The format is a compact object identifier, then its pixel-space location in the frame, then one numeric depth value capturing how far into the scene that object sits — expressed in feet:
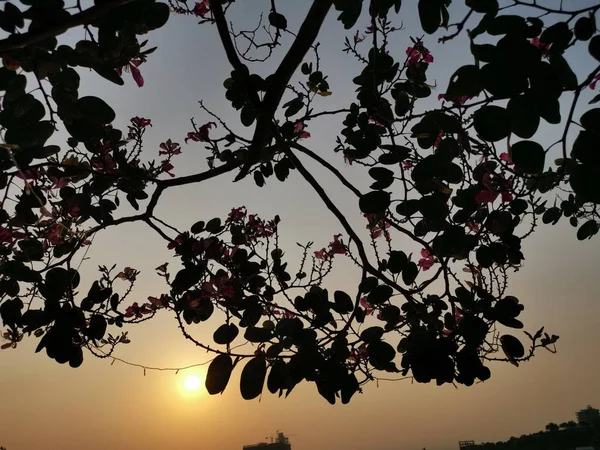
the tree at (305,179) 2.43
